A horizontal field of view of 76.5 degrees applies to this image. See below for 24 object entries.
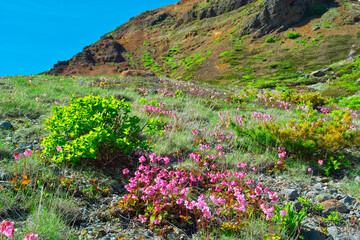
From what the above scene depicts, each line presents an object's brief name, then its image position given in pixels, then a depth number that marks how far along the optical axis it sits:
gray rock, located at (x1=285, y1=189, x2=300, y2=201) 2.67
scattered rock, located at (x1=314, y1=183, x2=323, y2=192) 2.90
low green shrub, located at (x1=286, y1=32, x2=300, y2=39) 41.72
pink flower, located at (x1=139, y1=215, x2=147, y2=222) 2.04
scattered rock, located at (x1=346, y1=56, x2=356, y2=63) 26.62
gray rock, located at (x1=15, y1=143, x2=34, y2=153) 2.90
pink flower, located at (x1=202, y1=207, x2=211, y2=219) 1.60
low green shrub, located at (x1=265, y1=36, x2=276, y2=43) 43.83
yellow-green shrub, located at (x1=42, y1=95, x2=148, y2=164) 2.50
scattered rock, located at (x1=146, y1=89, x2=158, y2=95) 8.24
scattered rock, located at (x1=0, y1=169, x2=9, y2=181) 2.28
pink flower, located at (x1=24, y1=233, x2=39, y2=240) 1.08
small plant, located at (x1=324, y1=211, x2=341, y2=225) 2.27
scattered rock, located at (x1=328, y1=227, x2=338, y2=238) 2.10
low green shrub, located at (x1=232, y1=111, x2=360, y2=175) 3.58
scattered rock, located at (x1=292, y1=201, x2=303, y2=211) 2.45
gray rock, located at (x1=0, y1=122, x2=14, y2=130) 3.59
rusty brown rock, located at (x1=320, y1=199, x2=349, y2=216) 2.44
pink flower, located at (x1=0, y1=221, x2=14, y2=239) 1.05
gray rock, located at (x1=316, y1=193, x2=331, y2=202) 2.65
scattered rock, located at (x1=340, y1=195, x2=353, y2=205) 2.57
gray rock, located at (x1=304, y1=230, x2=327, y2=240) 2.02
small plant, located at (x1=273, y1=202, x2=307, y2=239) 1.97
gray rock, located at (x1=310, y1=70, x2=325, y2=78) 24.58
